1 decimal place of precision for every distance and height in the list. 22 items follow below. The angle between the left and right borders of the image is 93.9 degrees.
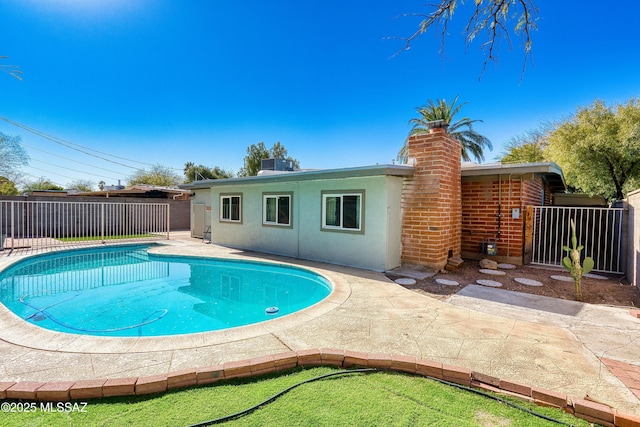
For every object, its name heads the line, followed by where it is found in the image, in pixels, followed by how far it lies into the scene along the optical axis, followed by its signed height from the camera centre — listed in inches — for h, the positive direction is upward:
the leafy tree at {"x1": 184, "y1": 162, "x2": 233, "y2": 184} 1525.3 +160.2
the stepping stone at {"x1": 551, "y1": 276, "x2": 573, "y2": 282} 283.7 -70.4
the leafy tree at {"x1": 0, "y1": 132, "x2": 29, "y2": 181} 1014.3 +164.0
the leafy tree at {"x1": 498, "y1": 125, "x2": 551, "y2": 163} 946.7 +202.4
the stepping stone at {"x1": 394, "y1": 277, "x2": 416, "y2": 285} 275.3 -72.1
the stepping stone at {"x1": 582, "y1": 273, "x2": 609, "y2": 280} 297.7 -71.8
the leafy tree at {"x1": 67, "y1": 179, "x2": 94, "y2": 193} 1920.5 +113.6
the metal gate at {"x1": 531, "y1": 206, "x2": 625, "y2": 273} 333.8 -43.5
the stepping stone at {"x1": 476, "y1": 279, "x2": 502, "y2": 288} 268.2 -71.5
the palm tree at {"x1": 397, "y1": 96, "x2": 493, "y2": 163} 868.6 +230.4
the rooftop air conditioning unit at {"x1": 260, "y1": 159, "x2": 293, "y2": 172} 663.8 +87.8
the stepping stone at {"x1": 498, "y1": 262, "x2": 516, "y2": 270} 331.3 -69.0
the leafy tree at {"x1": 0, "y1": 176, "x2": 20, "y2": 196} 903.1 +45.0
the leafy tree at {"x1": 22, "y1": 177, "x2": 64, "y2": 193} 1357.0 +87.1
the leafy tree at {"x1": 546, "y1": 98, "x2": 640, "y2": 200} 497.7 +101.6
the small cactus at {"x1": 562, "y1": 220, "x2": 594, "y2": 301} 230.4 -47.6
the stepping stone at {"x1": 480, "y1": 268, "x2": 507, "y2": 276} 306.0 -70.2
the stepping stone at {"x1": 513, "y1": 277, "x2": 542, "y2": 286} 270.4 -70.6
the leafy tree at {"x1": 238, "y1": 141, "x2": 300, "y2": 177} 1294.3 +218.0
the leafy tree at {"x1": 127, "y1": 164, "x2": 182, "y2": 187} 1727.4 +157.7
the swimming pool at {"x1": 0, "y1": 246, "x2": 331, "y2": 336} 216.4 -87.0
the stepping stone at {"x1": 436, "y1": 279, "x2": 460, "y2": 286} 273.6 -72.3
